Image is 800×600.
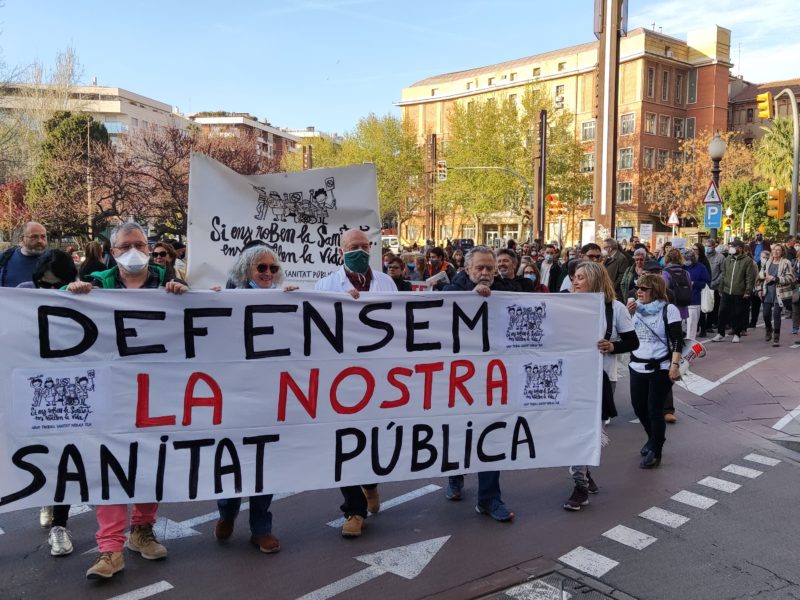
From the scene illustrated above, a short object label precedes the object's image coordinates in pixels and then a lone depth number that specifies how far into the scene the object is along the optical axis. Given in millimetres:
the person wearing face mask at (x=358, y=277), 4891
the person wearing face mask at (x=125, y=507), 3936
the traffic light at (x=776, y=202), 19753
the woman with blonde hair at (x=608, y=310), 5305
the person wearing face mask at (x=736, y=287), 12836
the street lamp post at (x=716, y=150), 16656
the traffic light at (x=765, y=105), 18781
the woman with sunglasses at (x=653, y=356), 5906
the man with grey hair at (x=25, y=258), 5926
